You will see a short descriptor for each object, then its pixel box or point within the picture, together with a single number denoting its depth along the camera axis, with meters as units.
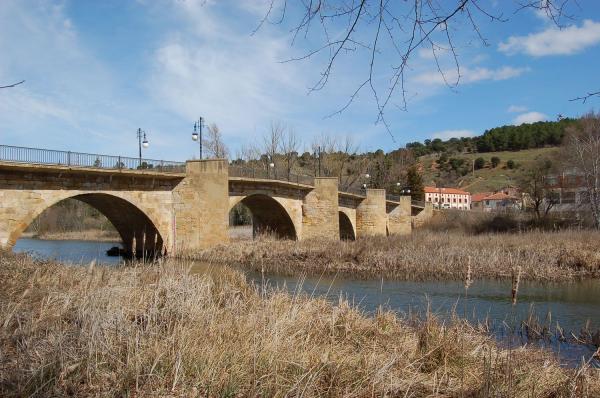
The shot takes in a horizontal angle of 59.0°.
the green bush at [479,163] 138.88
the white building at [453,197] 112.91
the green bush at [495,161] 134.62
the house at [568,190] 39.72
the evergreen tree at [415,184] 76.56
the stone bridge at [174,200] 19.41
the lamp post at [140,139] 26.75
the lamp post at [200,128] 28.82
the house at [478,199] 107.94
